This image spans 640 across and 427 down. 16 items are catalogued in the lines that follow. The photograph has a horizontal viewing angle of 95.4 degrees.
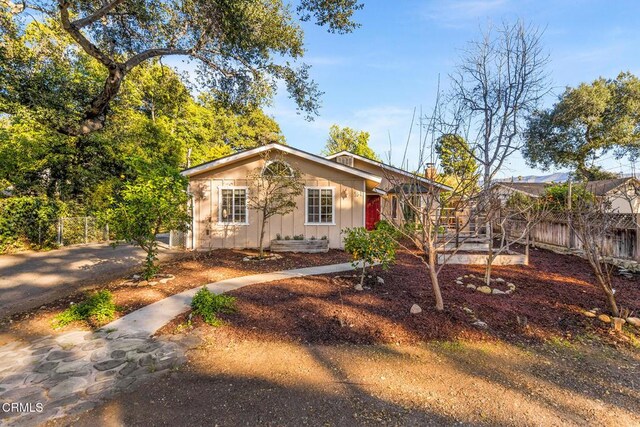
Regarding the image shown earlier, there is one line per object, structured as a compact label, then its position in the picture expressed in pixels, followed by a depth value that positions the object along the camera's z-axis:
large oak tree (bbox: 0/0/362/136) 8.58
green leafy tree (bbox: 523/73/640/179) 23.52
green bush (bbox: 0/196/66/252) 10.65
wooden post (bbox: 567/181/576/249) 10.48
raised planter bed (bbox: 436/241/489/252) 10.10
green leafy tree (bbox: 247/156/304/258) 10.12
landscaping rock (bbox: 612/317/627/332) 4.23
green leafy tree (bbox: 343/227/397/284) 6.04
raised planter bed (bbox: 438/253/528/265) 8.68
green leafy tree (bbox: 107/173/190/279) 6.29
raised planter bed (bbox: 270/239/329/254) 10.96
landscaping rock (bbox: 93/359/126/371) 3.38
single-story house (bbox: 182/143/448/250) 11.59
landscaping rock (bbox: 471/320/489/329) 4.26
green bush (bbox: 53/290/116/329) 4.71
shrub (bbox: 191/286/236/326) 4.70
